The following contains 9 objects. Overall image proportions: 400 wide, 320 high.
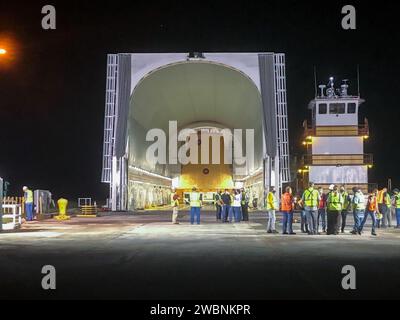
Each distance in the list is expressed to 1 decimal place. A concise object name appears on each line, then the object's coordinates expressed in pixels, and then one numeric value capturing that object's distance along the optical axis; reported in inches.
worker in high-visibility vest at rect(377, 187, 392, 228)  812.0
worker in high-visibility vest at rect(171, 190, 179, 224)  874.1
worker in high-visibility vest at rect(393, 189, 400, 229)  798.5
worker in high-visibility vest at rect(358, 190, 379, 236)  663.8
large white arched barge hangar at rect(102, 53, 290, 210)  1307.8
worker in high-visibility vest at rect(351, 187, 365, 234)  658.8
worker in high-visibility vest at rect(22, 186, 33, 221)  975.6
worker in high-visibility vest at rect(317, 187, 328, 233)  716.7
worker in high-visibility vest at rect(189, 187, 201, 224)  898.7
